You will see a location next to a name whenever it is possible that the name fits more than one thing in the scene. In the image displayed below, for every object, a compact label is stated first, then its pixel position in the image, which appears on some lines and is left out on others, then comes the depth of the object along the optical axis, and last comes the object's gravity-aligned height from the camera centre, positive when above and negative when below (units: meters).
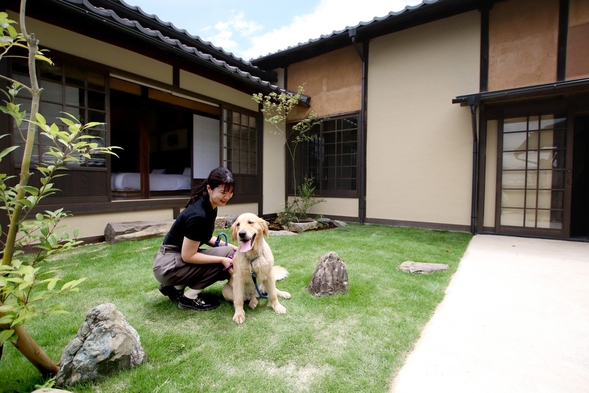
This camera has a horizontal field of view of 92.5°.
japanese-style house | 4.21 +1.46
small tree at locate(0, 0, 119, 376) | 0.91 -0.18
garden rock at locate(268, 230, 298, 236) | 5.23 -0.89
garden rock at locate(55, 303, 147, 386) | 1.33 -0.81
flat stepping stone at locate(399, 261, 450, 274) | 3.08 -0.90
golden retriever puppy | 1.96 -0.56
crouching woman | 2.01 -0.53
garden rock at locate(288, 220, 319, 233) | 5.68 -0.82
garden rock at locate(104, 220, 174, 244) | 4.25 -0.72
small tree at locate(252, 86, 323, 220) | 6.41 +1.38
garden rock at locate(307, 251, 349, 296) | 2.43 -0.80
